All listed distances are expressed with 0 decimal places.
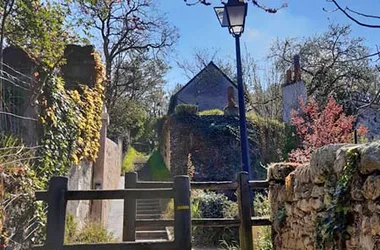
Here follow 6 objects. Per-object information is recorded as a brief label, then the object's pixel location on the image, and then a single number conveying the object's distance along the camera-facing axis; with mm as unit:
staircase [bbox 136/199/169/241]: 10008
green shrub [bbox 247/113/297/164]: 13572
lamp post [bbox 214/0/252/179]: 5984
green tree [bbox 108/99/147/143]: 19961
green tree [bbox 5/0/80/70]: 4828
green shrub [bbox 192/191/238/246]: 8320
